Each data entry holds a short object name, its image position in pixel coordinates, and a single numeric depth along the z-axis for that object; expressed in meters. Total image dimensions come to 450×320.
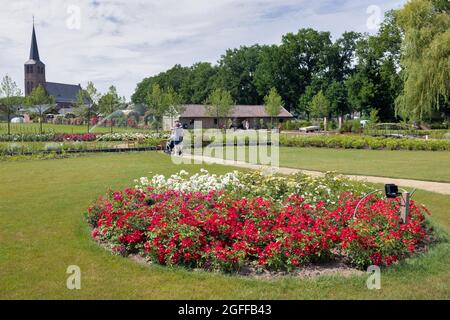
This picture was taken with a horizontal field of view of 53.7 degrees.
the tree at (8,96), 35.64
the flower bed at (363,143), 27.31
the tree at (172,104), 46.57
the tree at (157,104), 45.88
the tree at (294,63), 71.06
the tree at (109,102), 46.53
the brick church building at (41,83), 97.12
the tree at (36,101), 49.71
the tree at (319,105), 59.38
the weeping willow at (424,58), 33.56
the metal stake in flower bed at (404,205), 7.04
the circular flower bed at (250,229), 6.16
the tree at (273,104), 58.47
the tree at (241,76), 78.62
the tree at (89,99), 45.57
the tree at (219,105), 53.06
